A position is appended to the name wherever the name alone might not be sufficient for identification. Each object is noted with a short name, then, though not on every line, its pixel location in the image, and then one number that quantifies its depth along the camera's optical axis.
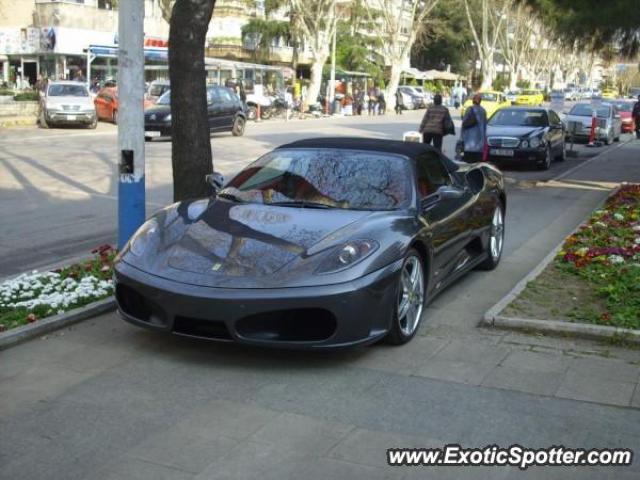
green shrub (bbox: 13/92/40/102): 31.84
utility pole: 7.73
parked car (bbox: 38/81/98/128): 29.00
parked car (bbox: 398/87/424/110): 60.65
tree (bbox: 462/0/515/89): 66.91
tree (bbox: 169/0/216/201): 8.48
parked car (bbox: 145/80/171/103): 31.35
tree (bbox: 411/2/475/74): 80.94
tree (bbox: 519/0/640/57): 15.07
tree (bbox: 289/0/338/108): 46.31
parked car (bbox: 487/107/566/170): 19.72
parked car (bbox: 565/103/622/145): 29.05
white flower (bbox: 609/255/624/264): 8.07
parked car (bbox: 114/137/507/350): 5.33
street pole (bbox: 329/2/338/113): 47.42
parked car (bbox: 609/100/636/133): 37.00
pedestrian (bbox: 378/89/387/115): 52.25
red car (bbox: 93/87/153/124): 32.55
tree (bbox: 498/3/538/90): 76.88
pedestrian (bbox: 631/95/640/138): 28.33
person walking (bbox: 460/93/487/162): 16.42
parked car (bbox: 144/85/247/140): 25.08
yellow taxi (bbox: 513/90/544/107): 52.34
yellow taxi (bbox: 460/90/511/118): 43.56
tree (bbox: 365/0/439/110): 53.62
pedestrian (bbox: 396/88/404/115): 55.29
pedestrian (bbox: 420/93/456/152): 17.38
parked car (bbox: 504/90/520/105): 51.24
